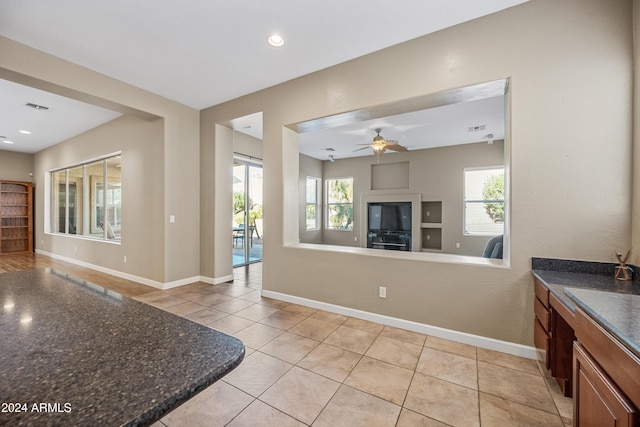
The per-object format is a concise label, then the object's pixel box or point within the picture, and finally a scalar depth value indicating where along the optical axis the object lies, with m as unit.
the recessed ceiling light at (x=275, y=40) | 2.67
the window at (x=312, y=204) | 8.30
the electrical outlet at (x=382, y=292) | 2.93
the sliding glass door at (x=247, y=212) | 6.02
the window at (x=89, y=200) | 5.42
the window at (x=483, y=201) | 6.34
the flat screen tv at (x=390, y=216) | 7.24
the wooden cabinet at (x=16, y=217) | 7.23
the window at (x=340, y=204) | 8.34
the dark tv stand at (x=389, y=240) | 7.23
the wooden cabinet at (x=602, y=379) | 0.92
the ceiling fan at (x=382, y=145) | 5.02
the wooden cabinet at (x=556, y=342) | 1.78
